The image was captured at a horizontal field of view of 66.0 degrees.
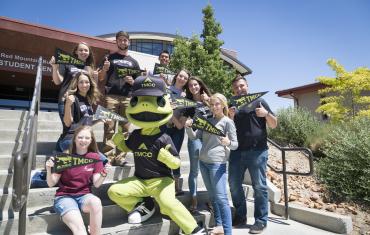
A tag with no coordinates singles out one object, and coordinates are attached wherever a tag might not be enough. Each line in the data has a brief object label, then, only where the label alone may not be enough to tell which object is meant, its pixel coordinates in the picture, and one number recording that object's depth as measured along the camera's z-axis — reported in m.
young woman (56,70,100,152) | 3.61
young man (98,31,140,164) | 4.51
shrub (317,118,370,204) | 5.04
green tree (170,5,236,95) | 14.43
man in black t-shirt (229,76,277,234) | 3.83
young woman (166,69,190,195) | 3.95
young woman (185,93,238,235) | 3.39
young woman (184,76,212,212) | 3.88
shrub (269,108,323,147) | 9.28
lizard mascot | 3.22
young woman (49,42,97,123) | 3.97
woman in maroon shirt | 2.81
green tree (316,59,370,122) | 12.03
